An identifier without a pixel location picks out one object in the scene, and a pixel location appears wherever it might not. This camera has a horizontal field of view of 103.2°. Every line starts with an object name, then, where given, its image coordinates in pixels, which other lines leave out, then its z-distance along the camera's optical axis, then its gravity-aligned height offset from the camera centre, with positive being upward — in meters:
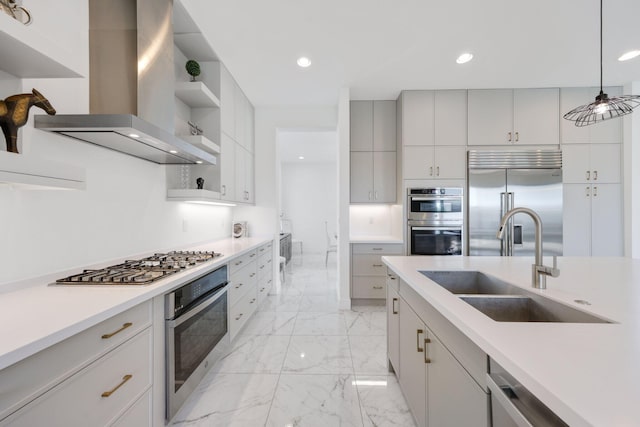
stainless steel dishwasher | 0.55 -0.46
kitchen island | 0.45 -0.34
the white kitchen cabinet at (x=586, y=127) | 3.32 +1.14
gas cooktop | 1.23 -0.32
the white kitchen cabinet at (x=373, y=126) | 3.71 +1.29
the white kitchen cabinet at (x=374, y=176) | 3.72 +0.56
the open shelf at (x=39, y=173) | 0.84 +0.15
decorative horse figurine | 1.05 +0.42
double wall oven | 3.30 -0.10
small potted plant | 2.49 +1.45
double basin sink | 0.98 -0.40
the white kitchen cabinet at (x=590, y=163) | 3.32 +0.67
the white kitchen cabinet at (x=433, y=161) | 3.39 +0.71
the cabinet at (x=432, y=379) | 0.85 -0.70
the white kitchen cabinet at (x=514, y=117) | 3.35 +1.30
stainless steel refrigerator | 3.24 +0.22
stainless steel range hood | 1.49 +0.88
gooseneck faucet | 1.15 -0.24
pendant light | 1.75 +0.78
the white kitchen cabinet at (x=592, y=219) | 3.32 -0.06
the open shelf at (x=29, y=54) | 0.88 +0.63
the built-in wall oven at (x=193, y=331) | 1.37 -0.76
